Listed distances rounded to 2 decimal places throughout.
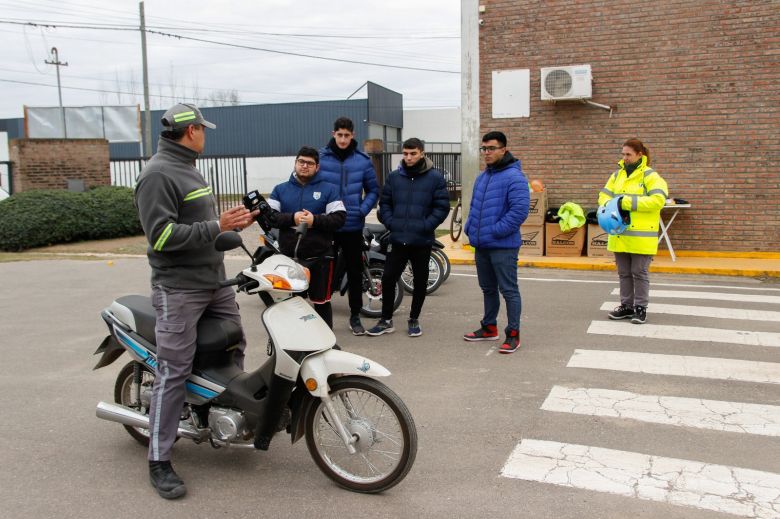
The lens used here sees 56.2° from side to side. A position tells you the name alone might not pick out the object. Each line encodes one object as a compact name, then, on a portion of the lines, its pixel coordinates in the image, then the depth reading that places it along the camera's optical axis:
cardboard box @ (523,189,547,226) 12.88
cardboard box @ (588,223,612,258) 12.52
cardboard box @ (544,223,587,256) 12.72
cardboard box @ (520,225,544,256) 13.03
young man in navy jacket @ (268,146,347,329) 6.40
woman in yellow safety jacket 7.52
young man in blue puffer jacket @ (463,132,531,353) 6.73
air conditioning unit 12.54
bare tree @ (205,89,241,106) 65.31
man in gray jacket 3.90
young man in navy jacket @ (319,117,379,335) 7.28
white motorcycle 3.89
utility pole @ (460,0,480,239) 13.58
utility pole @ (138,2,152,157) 28.75
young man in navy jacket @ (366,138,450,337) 7.24
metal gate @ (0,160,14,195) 17.70
